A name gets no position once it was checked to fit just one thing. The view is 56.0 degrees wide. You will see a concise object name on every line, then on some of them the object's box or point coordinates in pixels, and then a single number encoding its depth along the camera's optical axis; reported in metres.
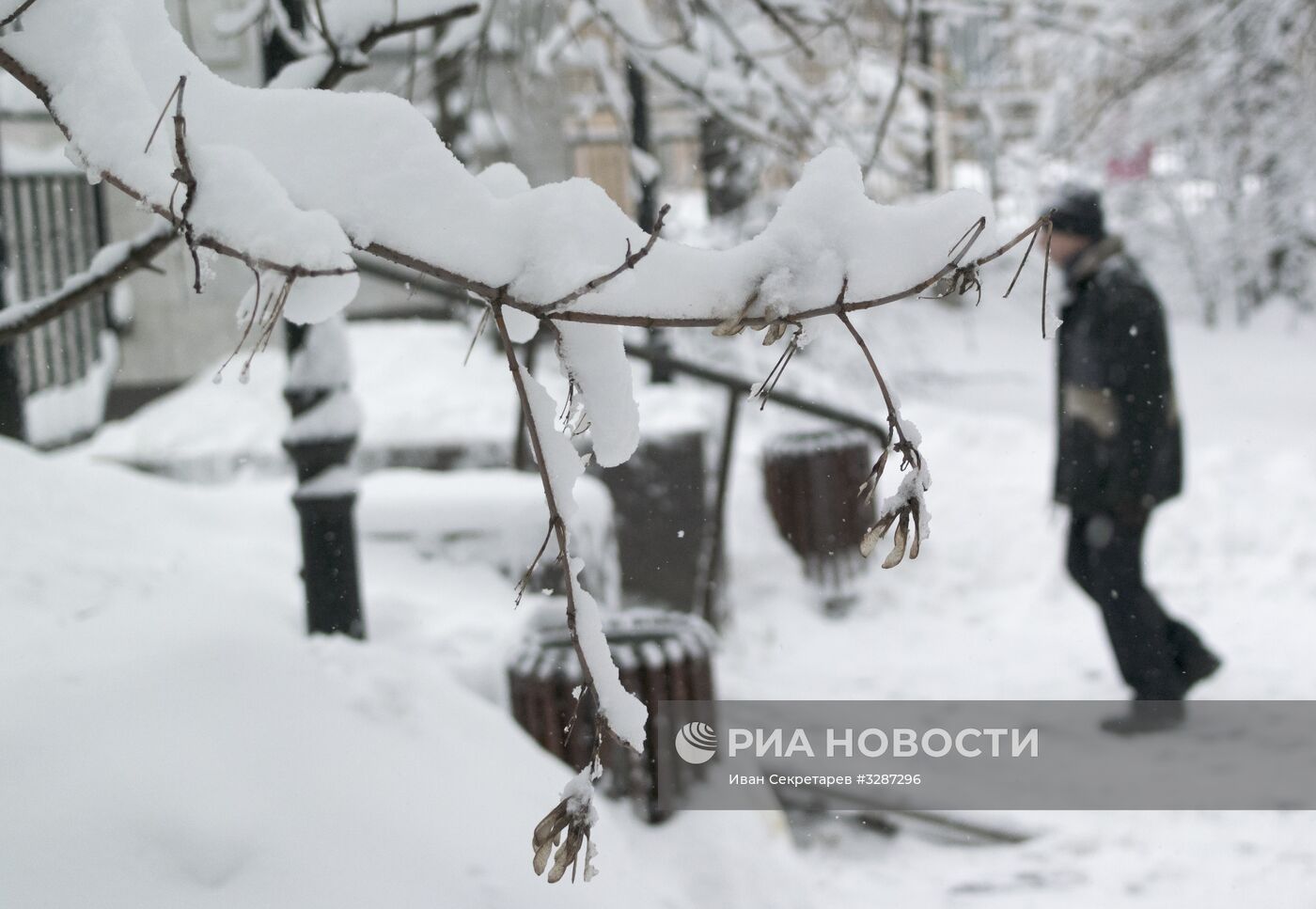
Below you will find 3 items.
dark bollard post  2.77
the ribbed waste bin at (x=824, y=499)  6.57
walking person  4.20
